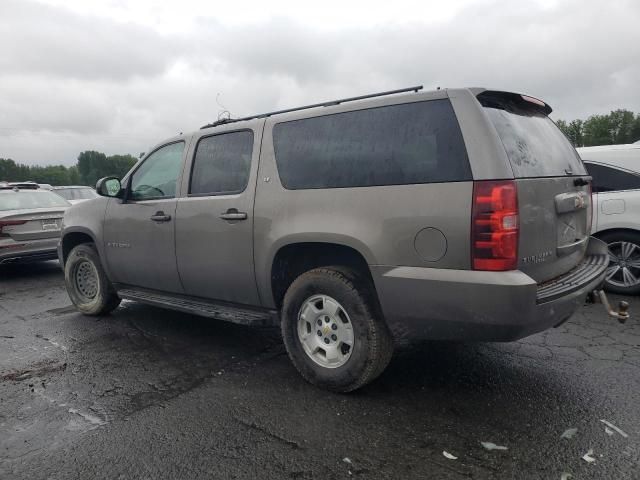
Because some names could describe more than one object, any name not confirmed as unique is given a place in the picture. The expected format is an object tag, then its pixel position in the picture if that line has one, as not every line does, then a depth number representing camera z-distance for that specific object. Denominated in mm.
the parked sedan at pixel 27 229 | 7558
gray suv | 2658
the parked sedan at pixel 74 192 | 14227
